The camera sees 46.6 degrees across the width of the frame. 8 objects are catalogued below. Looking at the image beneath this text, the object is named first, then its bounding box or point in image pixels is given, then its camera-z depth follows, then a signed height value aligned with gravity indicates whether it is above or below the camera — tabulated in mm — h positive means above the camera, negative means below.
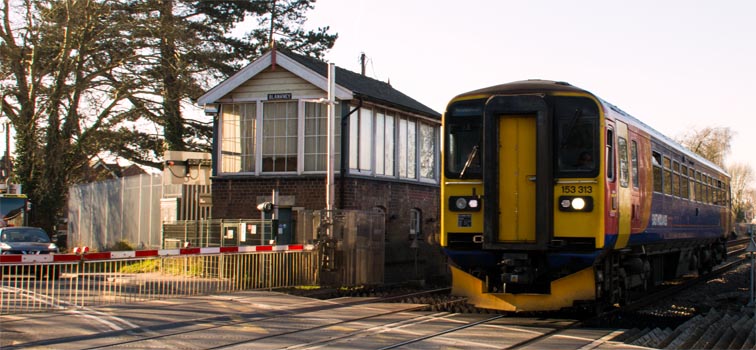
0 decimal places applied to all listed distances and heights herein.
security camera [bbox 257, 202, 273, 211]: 19000 +275
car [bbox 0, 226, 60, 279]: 23234 -662
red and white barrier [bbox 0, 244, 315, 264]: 12844 -602
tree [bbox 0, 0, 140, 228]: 29281 +4769
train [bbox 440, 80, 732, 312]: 12180 +360
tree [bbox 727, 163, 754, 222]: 86925 +3811
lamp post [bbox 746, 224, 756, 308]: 14838 -492
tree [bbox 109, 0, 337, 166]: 30172 +5640
